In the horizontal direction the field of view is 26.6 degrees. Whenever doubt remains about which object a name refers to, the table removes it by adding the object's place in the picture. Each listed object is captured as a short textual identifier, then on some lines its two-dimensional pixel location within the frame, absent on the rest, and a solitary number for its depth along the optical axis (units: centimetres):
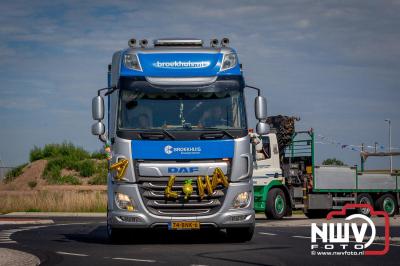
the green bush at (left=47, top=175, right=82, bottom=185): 6216
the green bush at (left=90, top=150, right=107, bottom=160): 6938
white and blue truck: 1692
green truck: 2911
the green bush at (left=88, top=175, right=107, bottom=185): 6253
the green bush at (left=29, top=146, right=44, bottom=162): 7156
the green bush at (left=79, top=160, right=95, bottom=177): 6419
